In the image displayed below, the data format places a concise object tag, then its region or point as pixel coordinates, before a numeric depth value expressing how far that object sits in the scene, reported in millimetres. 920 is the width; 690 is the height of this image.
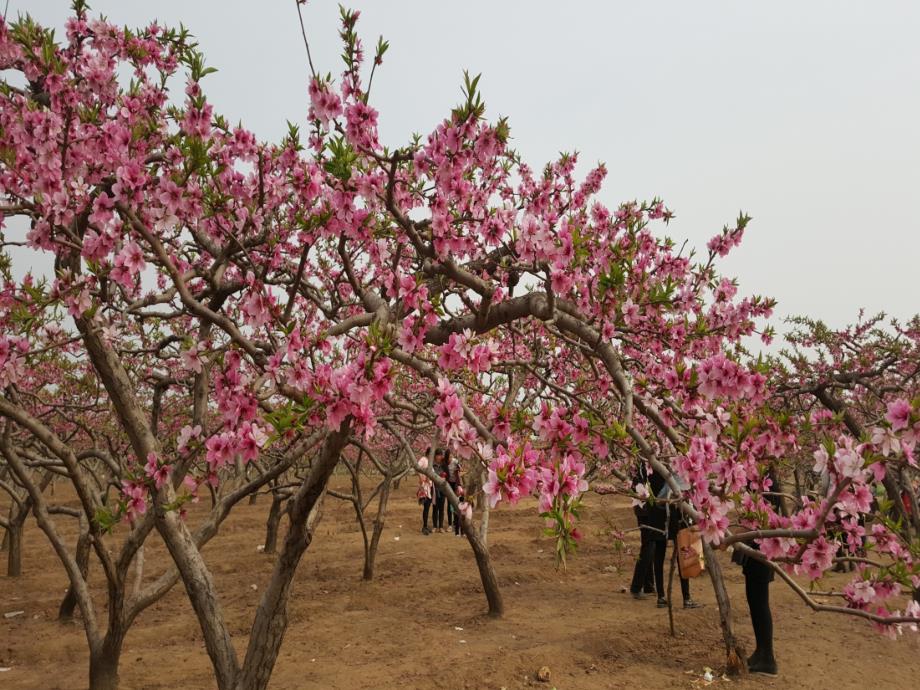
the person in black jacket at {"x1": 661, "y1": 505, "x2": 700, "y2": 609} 7826
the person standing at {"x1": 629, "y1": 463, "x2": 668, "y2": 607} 8219
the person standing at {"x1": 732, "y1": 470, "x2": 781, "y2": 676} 5656
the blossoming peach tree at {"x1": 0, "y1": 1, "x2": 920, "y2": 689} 2781
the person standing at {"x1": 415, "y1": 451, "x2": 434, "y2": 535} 7062
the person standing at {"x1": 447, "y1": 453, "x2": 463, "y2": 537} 11089
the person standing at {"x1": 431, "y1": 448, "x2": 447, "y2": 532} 13688
